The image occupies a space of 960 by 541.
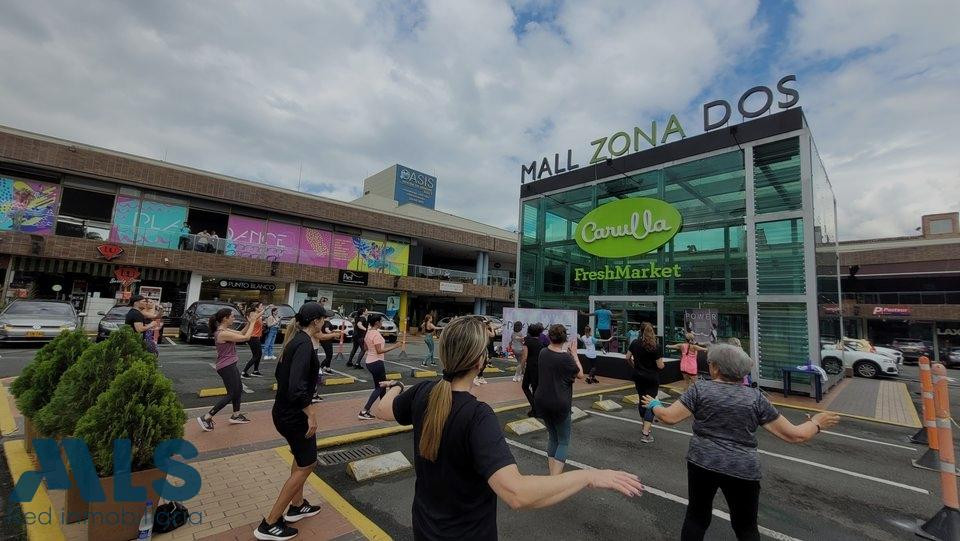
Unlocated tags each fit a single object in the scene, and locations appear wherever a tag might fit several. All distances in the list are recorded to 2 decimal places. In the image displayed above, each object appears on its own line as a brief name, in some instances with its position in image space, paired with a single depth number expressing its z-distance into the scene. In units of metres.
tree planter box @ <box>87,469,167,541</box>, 2.87
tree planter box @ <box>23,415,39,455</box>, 4.32
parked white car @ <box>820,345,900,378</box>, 16.15
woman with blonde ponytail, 1.50
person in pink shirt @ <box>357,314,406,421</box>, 6.43
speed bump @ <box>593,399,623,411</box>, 8.45
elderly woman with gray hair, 2.72
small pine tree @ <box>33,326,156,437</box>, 3.38
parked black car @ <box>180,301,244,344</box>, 15.25
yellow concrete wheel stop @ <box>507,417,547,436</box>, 6.52
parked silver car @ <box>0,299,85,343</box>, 11.81
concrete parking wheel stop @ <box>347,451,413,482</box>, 4.49
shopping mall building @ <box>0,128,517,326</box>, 17.92
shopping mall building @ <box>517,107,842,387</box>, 11.95
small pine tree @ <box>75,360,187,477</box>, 2.95
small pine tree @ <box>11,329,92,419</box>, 4.11
